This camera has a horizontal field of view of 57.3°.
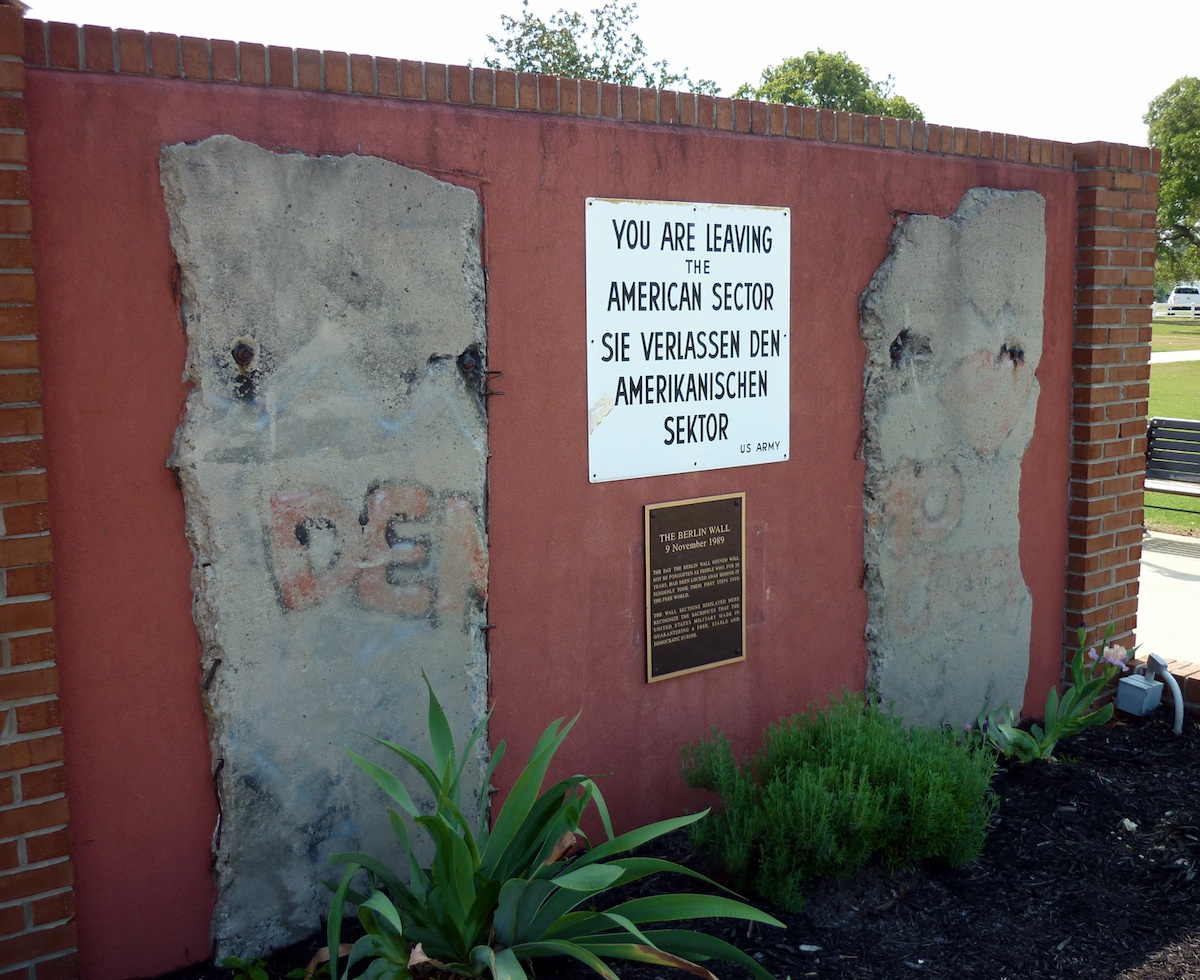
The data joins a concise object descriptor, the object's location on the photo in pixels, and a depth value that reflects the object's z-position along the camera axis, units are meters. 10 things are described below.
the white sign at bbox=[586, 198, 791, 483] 3.84
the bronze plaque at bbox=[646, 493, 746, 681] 4.04
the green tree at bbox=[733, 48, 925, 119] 38.34
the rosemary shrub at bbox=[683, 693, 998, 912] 3.47
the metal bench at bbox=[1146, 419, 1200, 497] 8.47
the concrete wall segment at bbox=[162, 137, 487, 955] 3.10
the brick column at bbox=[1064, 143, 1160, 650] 5.33
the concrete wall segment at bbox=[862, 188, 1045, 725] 4.68
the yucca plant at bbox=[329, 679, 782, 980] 2.70
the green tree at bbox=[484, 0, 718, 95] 28.03
